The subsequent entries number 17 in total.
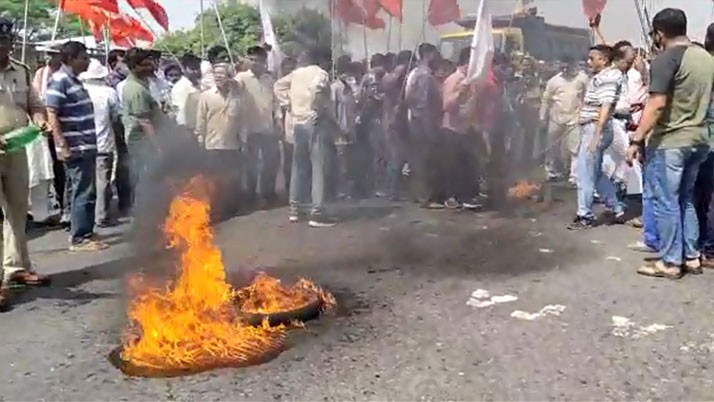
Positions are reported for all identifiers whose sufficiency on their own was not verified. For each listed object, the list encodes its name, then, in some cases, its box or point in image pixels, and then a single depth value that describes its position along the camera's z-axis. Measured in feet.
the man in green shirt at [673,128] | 19.15
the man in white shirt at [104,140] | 29.17
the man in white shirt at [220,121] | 30.89
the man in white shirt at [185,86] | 34.76
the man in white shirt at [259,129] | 32.04
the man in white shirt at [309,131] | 28.55
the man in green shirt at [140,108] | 28.07
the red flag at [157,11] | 46.35
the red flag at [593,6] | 40.30
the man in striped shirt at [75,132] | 24.03
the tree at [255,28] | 32.07
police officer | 19.11
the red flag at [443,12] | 41.81
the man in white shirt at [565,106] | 35.96
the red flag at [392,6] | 40.96
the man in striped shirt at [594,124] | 25.53
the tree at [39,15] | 102.01
